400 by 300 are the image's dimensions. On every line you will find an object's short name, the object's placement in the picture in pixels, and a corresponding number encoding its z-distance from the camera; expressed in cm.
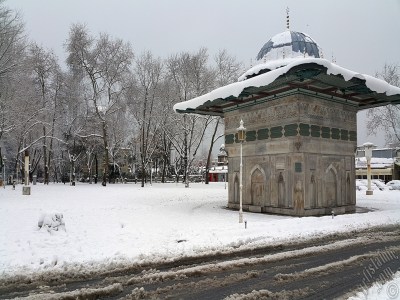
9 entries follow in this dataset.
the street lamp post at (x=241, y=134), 1329
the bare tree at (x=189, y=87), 4053
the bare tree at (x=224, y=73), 4206
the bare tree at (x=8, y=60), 2459
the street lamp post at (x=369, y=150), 2947
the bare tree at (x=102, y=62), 3744
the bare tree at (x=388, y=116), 3991
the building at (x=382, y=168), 5606
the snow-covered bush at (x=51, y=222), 1042
